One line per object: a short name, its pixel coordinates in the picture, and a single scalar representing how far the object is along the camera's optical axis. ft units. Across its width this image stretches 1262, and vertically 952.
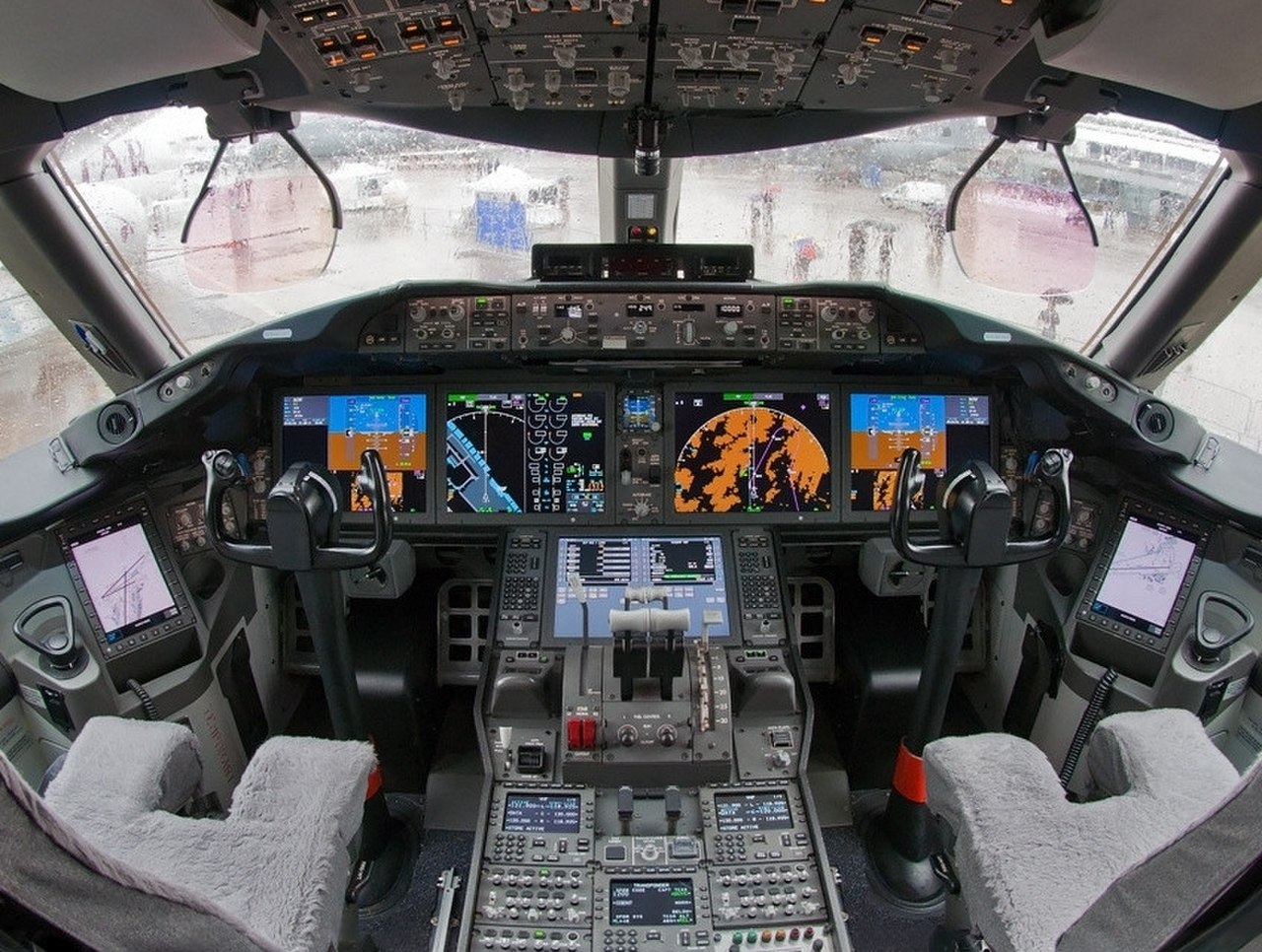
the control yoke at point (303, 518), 7.47
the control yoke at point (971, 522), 7.55
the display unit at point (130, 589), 8.93
